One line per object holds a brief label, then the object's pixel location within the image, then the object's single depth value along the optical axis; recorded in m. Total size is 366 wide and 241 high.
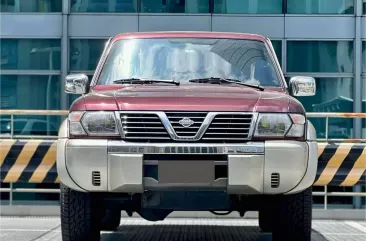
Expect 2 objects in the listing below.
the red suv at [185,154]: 5.29
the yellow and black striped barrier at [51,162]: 9.55
